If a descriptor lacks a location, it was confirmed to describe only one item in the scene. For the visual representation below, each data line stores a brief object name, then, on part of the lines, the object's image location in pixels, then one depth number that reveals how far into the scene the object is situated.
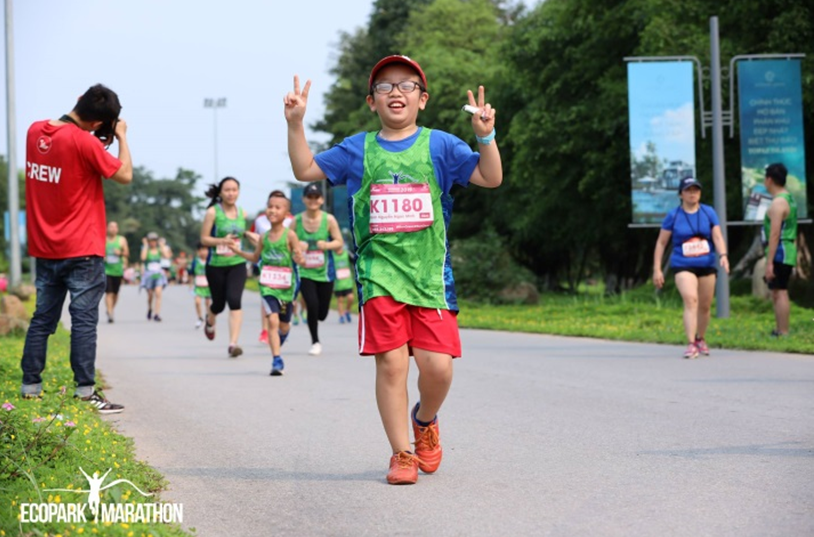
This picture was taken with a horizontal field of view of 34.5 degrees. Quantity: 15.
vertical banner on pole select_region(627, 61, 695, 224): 22.52
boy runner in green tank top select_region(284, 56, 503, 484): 6.14
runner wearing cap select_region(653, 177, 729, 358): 13.09
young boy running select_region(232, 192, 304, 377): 12.91
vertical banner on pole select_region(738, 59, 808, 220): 22.12
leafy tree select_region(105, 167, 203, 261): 144.50
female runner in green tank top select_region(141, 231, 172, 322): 26.28
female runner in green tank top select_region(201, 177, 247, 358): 13.98
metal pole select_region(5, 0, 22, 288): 33.44
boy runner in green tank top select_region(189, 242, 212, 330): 22.41
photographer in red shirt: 8.51
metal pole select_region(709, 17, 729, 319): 21.91
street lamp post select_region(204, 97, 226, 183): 95.38
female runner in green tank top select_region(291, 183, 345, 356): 14.55
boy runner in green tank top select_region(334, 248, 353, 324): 23.43
